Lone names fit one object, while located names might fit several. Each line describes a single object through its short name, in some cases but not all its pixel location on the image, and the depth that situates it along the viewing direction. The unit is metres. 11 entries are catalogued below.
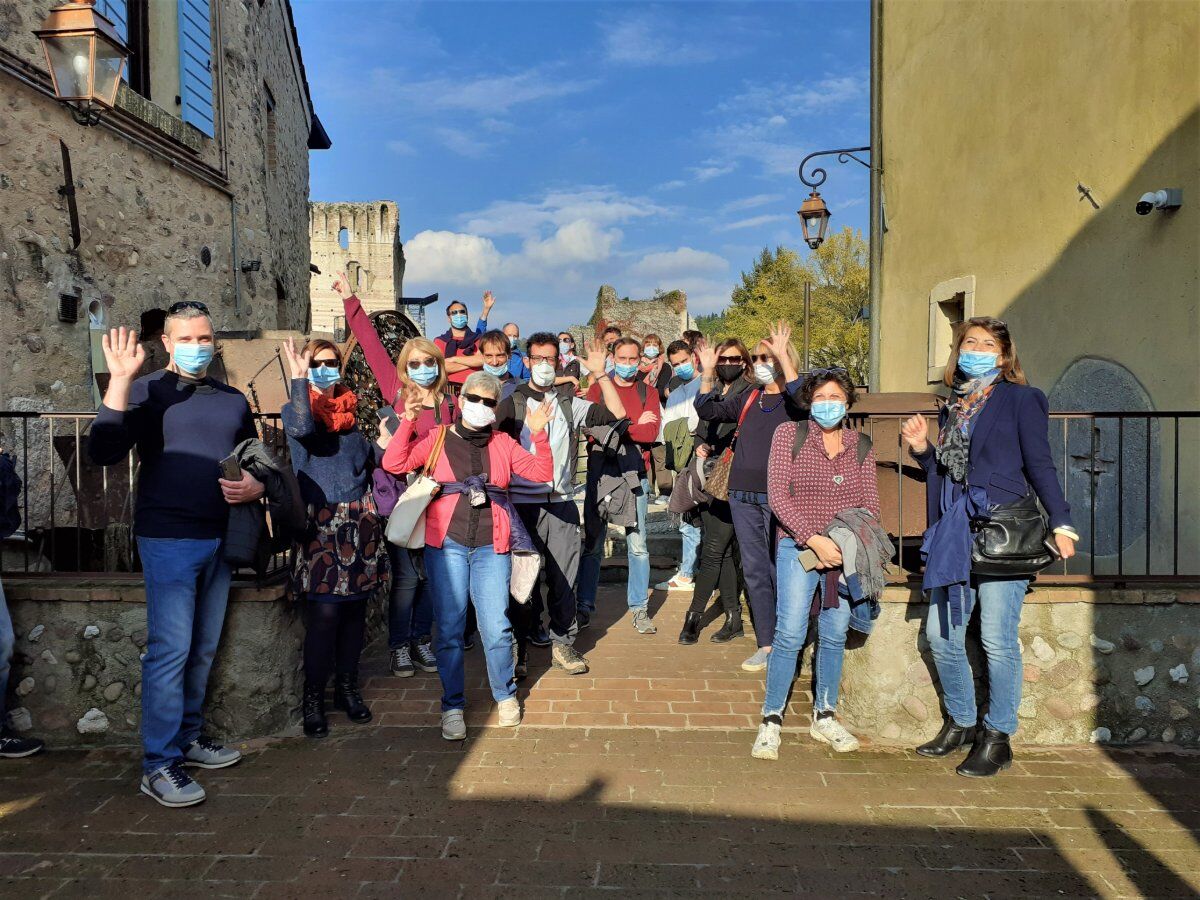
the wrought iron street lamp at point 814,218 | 10.92
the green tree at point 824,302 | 32.19
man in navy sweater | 3.61
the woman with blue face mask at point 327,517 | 4.21
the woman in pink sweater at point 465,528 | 4.29
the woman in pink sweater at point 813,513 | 4.04
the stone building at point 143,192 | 6.14
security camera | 5.61
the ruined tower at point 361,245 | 34.88
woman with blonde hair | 4.61
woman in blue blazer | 3.65
